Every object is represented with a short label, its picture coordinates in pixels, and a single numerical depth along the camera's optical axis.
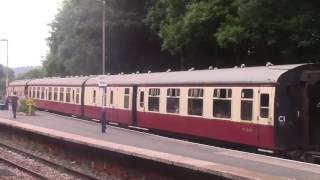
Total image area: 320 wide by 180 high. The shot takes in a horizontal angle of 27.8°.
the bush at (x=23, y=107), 42.15
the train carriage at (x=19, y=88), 57.49
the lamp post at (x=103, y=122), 27.00
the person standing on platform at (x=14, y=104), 38.23
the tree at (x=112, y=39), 51.75
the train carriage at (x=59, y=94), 40.12
